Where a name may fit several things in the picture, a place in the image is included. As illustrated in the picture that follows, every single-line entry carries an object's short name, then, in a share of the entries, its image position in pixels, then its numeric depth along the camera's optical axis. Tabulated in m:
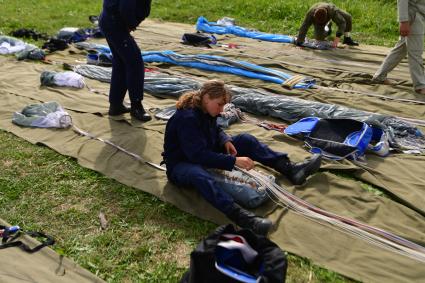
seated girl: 3.52
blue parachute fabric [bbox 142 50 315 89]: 6.71
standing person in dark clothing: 5.00
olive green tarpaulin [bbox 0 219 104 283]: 2.93
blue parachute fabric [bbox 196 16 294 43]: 9.23
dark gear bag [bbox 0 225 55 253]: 3.23
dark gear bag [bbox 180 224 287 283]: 2.45
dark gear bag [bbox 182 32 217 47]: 8.88
